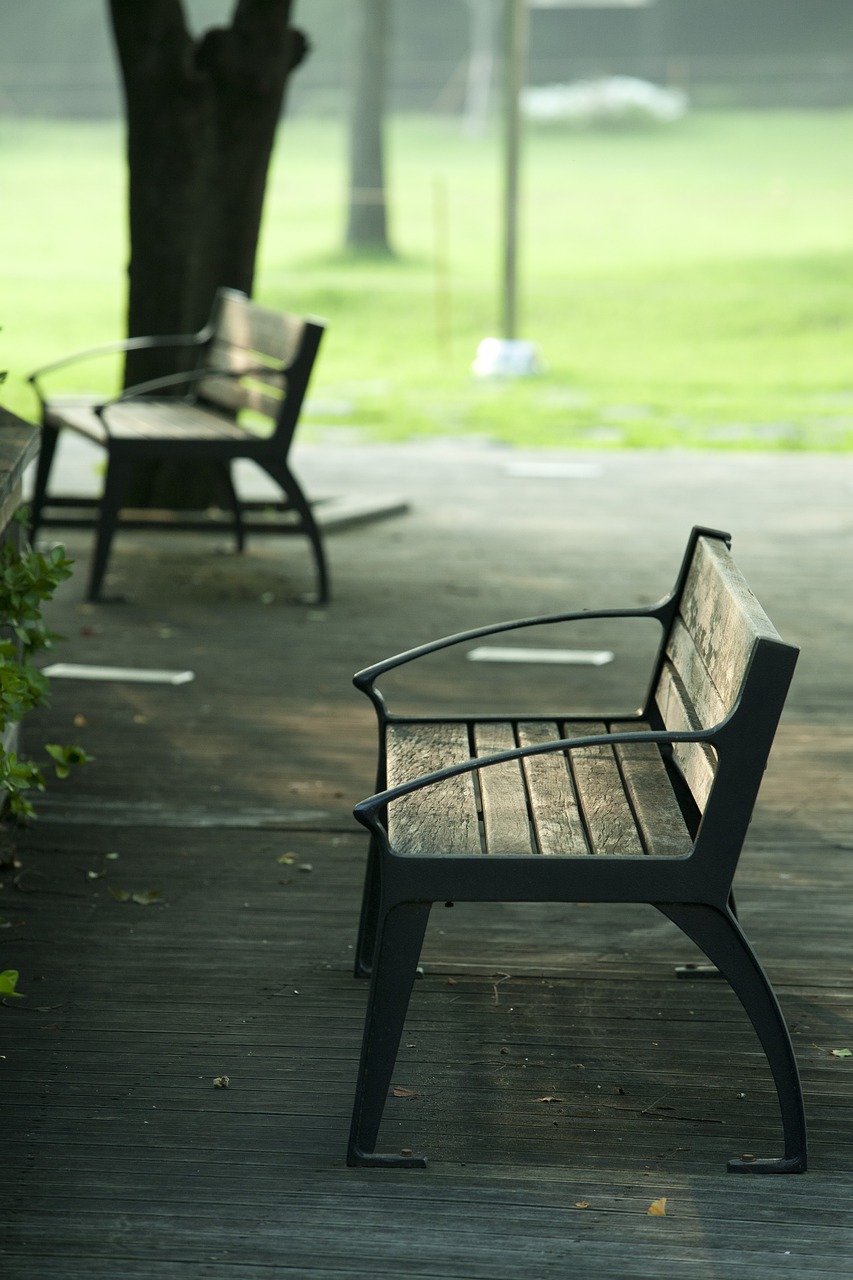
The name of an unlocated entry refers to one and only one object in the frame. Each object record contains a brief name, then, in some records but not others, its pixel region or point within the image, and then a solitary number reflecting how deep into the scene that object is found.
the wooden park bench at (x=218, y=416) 12.55
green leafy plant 6.75
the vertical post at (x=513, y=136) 28.62
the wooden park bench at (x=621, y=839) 5.12
